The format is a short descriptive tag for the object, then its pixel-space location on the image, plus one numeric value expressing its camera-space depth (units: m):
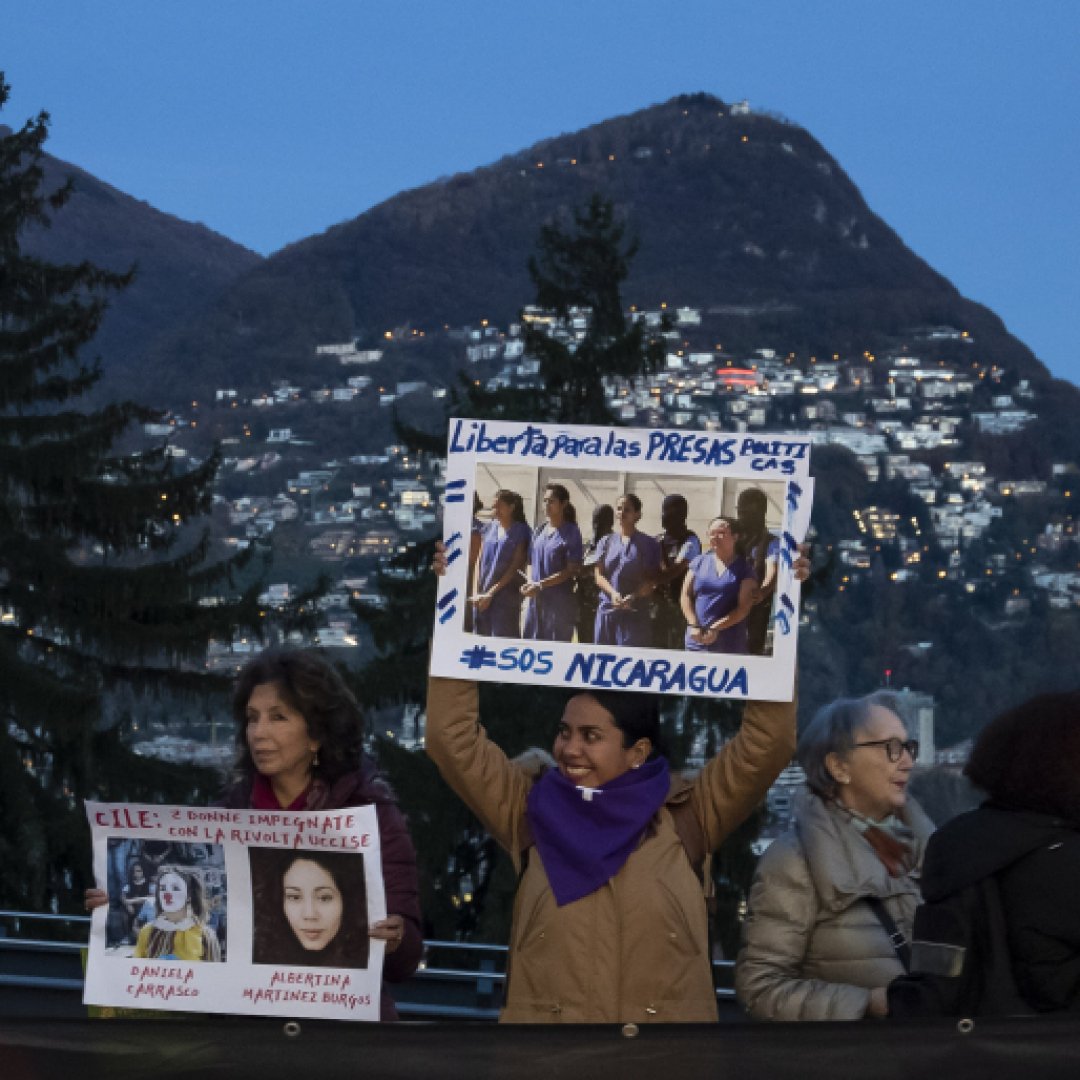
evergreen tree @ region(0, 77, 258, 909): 20.58
